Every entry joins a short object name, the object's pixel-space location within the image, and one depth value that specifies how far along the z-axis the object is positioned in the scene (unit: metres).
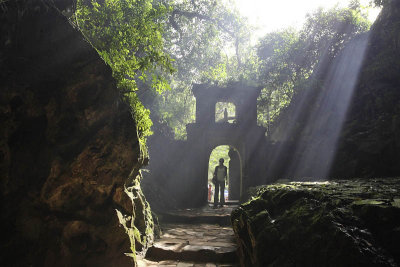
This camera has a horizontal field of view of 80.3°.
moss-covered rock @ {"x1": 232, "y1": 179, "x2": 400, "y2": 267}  1.69
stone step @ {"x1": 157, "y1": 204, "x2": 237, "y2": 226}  9.03
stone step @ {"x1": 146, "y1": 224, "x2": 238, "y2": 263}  4.76
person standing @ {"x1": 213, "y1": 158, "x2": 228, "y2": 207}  12.38
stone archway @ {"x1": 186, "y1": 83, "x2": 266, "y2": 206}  13.31
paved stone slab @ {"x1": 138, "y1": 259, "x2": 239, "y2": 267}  4.38
